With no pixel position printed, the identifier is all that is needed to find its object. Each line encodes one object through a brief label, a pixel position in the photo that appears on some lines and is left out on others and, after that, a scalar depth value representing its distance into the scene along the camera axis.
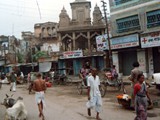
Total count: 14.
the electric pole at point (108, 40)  21.19
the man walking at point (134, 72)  7.22
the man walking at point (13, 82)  16.64
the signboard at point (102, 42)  23.20
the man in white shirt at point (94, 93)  7.03
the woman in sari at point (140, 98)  5.55
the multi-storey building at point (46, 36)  46.14
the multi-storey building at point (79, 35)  29.71
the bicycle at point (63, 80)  20.70
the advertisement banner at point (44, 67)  27.03
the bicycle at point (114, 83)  13.02
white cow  6.85
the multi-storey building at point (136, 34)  18.62
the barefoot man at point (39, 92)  7.33
